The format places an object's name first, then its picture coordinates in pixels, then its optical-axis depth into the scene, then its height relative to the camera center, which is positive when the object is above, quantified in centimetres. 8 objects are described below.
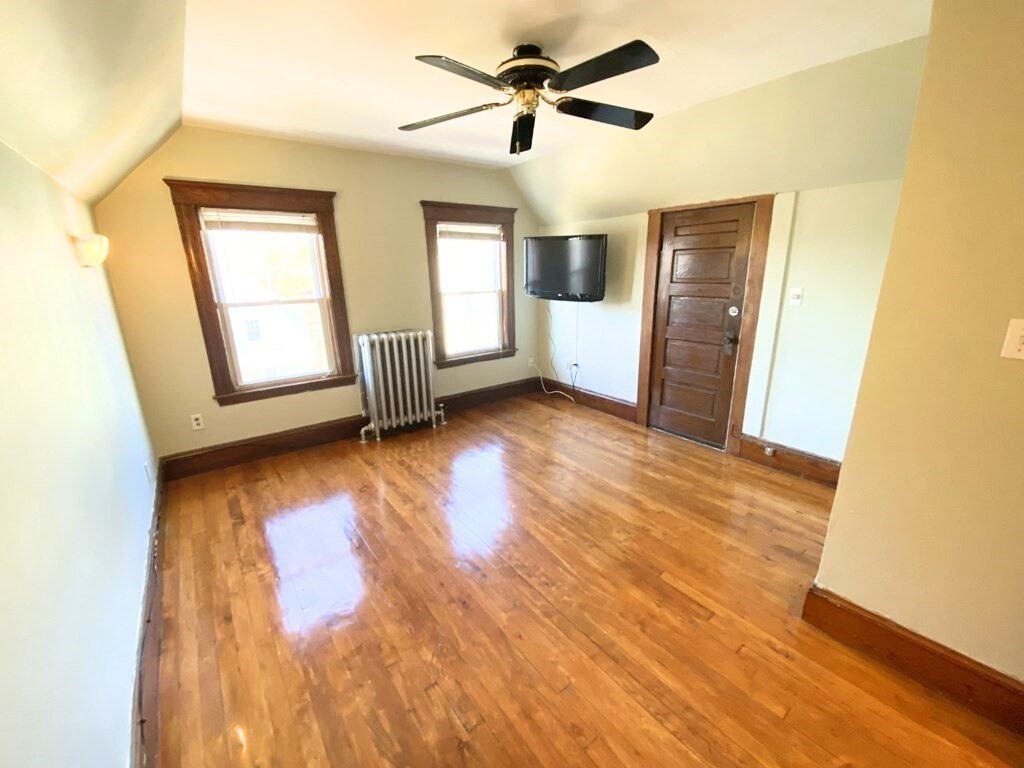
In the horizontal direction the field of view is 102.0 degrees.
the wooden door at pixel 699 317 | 320 -37
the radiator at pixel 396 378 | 361 -89
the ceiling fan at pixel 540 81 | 155 +76
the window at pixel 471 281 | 404 -6
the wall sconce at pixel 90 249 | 192 +15
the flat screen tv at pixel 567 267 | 389 +6
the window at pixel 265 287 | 294 -7
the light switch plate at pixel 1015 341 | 121 -21
